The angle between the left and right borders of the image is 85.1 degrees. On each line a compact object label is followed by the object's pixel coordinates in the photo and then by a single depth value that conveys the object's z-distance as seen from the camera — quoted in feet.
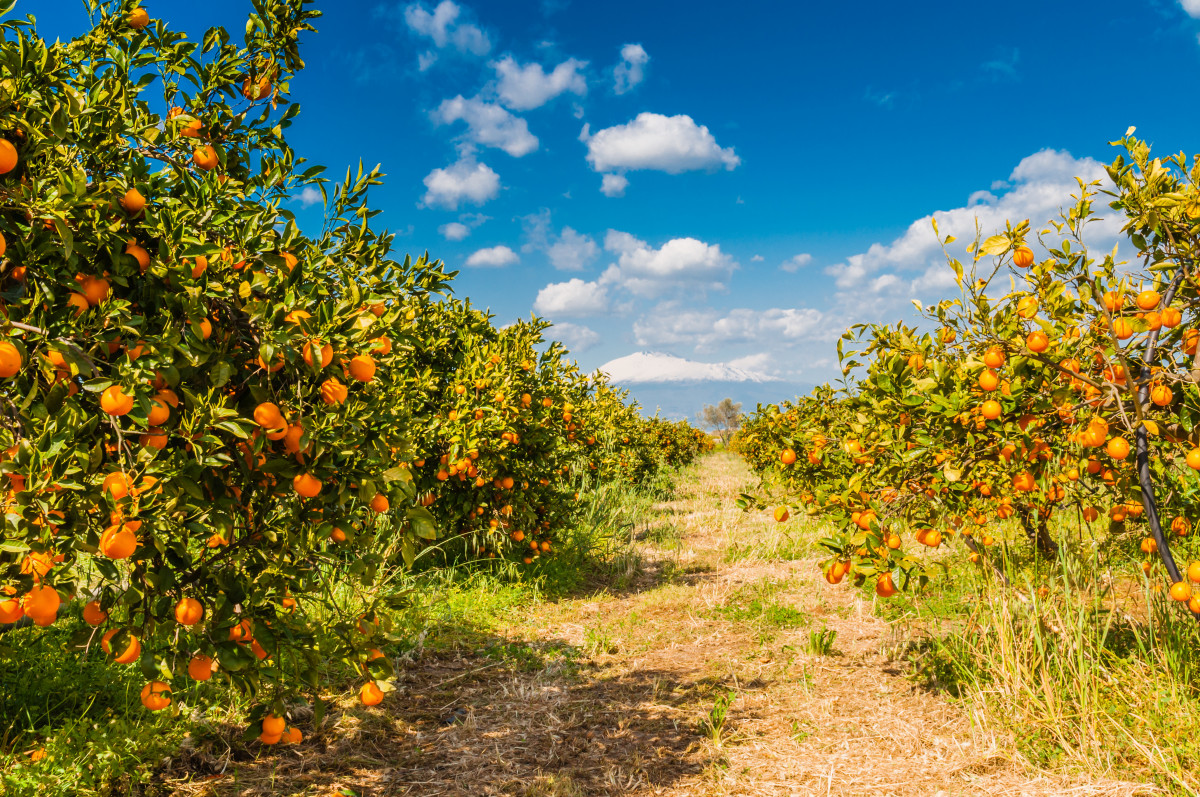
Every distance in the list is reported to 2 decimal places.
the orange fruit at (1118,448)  8.28
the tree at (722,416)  193.06
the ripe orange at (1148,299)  8.98
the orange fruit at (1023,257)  9.67
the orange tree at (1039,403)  8.80
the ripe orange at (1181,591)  8.56
